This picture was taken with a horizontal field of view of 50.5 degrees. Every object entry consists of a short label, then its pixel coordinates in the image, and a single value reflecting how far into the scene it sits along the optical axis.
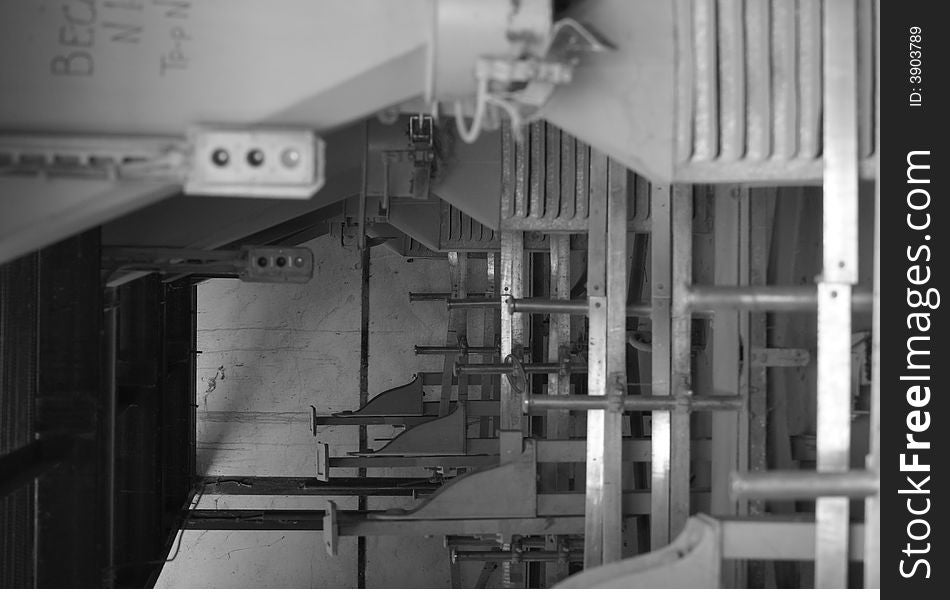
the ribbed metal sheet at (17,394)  3.51
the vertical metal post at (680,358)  4.07
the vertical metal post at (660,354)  4.18
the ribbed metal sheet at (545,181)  4.89
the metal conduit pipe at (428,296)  8.72
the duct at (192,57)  2.44
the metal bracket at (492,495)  4.67
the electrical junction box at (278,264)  4.30
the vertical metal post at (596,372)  4.32
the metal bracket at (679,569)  2.71
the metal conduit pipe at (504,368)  5.81
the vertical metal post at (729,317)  4.01
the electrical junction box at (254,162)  2.42
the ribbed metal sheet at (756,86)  2.75
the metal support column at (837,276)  2.66
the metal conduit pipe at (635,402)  3.95
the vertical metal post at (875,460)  2.57
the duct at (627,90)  2.69
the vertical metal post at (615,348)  4.27
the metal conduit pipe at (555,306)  4.47
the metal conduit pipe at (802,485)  2.56
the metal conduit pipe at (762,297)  2.80
